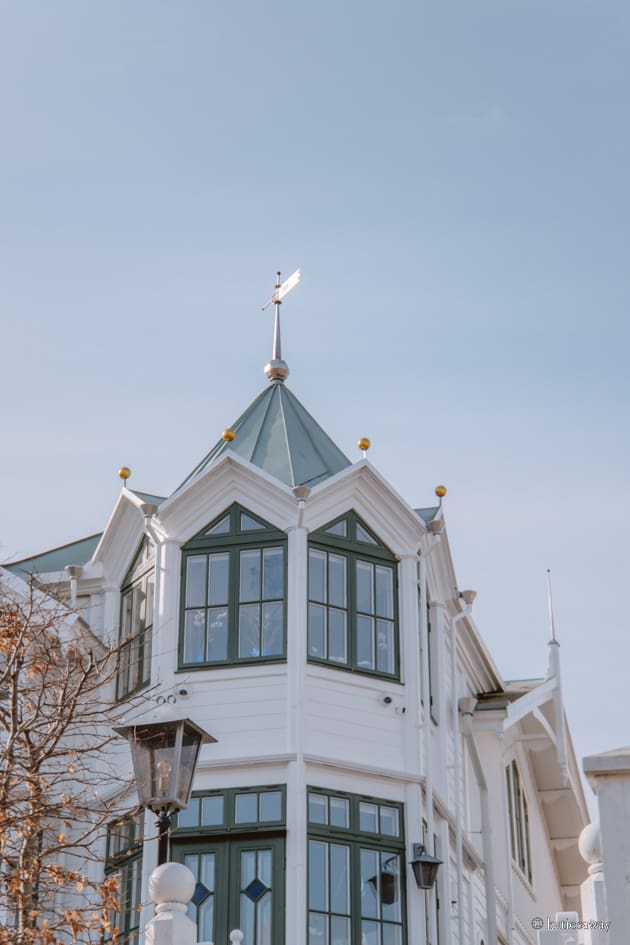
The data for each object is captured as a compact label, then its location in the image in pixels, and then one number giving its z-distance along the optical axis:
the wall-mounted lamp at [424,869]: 18.89
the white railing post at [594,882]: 11.62
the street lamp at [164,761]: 12.61
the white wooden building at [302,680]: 18.53
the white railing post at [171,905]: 11.75
